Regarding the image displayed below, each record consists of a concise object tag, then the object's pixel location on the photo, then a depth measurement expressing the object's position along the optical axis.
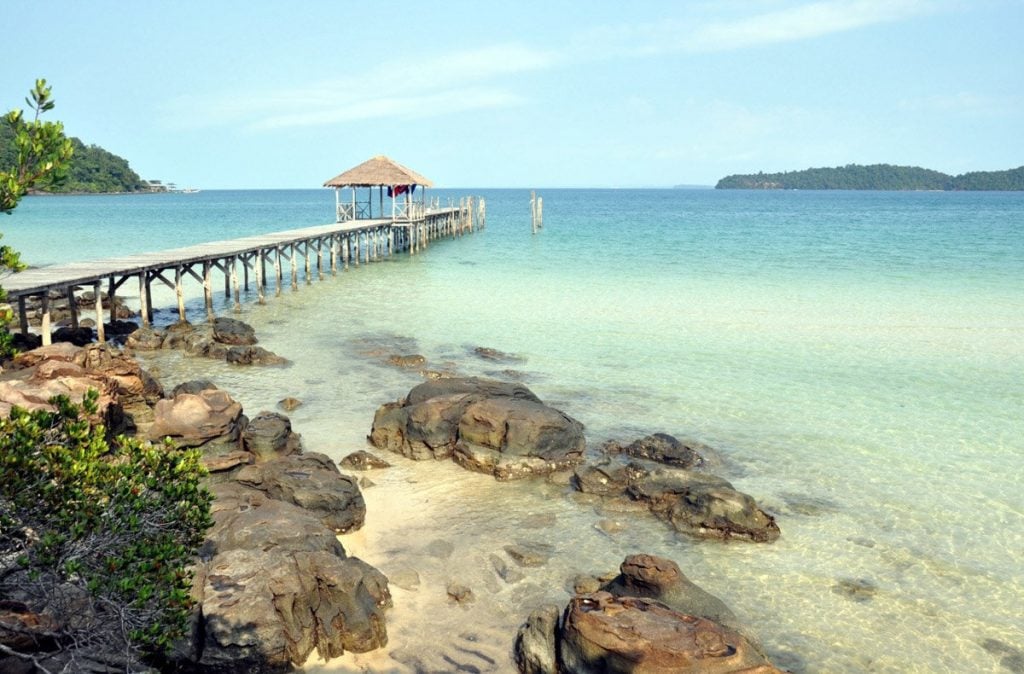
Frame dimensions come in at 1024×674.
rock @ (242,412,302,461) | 10.27
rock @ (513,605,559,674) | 6.23
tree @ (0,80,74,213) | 3.94
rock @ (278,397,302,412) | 12.80
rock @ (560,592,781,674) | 5.62
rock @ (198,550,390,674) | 5.99
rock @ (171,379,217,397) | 11.90
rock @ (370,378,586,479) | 10.45
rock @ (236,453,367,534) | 8.62
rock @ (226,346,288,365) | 15.77
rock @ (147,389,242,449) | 10.05
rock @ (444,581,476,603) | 7.41
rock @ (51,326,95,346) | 17.05
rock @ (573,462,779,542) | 8.76
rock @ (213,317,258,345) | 17.39
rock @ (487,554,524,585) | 7.83
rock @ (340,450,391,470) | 10.44
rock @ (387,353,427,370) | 15.71
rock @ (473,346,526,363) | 16.52
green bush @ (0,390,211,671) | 4.01
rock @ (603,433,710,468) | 10.73
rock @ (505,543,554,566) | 8.13
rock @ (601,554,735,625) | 6.89
